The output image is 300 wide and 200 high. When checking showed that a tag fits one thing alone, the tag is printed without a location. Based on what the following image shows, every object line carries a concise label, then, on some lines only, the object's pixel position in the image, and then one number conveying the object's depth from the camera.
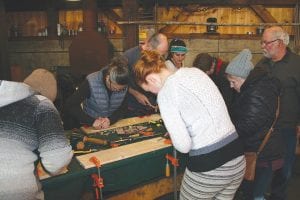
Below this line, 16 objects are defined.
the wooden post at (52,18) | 8.41
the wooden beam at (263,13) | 7.18
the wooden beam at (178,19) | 7.67
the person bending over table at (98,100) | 3.18
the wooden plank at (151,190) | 2.67
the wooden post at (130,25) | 6.67
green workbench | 2.25
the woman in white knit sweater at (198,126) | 1.96
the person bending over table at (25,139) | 1.59
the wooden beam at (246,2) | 7.04
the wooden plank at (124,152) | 2.47
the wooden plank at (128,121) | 3.20
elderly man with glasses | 3.50
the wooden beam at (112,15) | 8.11
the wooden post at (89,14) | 7.53
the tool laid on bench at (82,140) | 2.74
